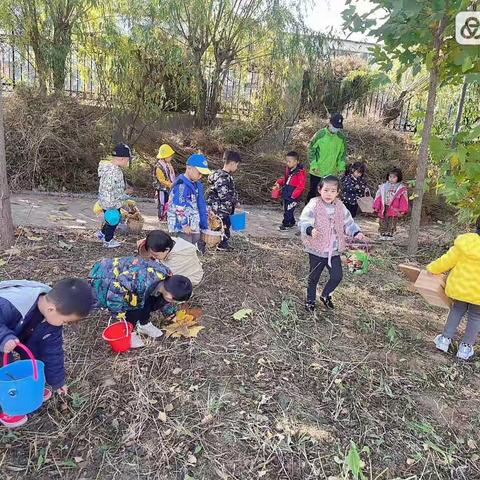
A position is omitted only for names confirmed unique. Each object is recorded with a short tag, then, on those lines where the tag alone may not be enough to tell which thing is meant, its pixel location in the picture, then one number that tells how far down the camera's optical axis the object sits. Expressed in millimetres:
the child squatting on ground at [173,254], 3713
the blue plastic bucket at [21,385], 2418
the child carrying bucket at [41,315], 2547
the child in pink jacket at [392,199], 7031
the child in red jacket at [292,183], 6930
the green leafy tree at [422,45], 4145
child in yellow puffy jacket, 3789
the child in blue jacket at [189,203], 4742
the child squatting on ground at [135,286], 3309
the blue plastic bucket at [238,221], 5798
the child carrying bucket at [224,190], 5516
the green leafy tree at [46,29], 7906
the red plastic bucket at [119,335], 3400
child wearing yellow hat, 6254
